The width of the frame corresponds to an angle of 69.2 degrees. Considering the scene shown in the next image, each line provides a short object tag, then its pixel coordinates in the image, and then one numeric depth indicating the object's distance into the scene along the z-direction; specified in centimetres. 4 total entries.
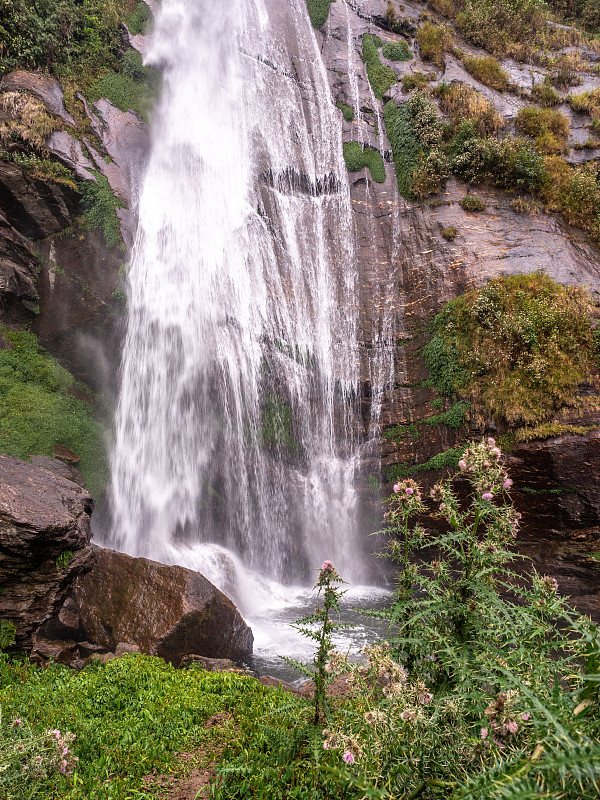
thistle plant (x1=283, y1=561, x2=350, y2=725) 254
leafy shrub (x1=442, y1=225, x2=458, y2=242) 1573
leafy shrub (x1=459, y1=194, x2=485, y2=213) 1611
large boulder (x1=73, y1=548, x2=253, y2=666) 736
